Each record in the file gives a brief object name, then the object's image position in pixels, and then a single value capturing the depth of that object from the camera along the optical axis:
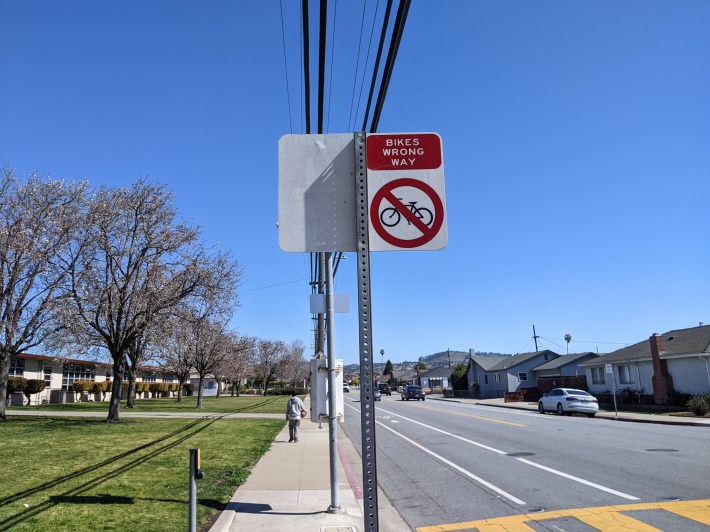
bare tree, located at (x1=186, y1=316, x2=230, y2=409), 36.12
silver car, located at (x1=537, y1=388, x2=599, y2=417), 28.09
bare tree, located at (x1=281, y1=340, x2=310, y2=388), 86.62
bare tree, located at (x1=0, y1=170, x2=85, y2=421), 20.66
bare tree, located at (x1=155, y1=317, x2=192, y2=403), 23.23
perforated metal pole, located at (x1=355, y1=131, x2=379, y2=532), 2.20
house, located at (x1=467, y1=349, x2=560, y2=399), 57.88
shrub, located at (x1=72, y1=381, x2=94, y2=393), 43.38
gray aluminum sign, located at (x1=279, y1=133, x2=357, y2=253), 2.57
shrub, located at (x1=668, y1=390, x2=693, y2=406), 28.48
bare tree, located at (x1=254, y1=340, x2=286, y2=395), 79.12
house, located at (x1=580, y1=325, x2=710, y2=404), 28.61
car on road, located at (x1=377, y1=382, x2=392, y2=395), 73.75
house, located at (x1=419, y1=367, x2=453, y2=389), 102.22
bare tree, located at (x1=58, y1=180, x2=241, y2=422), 21.47
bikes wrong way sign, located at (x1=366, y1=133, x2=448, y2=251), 2.57
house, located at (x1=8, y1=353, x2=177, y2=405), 37.06
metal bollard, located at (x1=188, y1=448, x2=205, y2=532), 5.50
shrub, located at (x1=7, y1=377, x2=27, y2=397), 34.58
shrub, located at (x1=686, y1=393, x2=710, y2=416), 24.53
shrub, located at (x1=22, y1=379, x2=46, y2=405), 36.44
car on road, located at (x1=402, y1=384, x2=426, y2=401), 56.38
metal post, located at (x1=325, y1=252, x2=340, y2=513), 7.54
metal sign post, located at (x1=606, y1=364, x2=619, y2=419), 26.46
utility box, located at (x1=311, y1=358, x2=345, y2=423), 7.62
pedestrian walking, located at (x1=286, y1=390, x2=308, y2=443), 17.33
